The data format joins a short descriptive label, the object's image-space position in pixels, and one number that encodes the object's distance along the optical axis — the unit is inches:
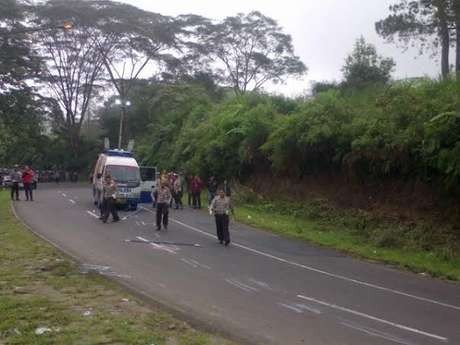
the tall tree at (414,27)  1186.6
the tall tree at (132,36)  2068.2
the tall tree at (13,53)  1228.5
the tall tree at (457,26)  830.5
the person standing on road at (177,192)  1177.4
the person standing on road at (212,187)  1277.1
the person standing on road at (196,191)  1215.9
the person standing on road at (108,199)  892.6
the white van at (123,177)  1114.7
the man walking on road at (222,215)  733.3
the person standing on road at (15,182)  1245.1
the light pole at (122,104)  2142.2
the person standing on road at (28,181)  1234.0
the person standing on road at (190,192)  1250.0
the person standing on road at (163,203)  836.0
